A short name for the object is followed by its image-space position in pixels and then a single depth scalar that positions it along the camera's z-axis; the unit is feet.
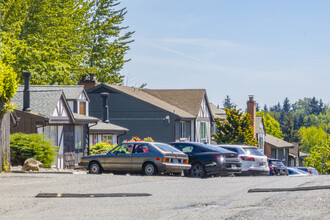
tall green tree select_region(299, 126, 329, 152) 602.44
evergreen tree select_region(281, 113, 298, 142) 502.79
